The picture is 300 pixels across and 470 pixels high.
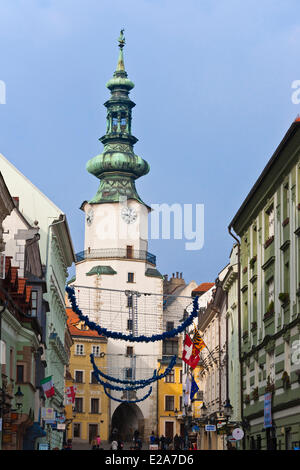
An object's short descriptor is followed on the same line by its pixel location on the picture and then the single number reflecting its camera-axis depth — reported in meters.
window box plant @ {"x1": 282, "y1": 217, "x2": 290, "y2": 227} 33.81
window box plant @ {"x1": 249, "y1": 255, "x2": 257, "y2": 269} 40.61
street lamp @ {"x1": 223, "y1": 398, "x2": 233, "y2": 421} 46.42
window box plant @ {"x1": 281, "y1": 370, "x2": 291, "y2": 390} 32.93
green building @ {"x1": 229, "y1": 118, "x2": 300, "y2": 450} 32.41
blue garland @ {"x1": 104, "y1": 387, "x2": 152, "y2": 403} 97.88
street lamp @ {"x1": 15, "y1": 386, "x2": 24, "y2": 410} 39.09
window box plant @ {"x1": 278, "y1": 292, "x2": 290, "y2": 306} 33.38
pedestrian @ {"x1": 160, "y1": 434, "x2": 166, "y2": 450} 75.97
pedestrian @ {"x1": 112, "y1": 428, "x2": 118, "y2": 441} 102.21
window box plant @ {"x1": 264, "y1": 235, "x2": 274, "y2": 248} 36.71
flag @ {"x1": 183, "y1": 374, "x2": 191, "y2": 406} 73.81
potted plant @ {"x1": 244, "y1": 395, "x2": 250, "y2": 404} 41.33
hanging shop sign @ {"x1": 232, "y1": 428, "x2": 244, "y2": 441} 37.25
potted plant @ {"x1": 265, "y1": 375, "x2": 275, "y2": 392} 35.74
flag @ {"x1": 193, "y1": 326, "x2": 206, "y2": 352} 53.28
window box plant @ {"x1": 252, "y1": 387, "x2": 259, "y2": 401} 39.31
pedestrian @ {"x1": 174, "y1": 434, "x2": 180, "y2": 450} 79.57
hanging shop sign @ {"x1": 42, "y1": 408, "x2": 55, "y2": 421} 46.03
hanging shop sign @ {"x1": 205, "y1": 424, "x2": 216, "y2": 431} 45.81
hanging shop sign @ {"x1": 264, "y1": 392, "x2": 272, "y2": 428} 35.40
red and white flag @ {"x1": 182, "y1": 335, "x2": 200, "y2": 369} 54.19
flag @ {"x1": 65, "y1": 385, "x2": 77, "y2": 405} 66.94
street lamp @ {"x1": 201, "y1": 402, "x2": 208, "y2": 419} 61.25
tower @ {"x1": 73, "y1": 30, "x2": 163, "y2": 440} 106.00
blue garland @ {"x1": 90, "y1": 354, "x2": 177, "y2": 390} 76.71
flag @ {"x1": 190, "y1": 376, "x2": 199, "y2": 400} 56.78
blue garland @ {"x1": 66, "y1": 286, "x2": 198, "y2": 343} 49.91
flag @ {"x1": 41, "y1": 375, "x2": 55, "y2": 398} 44.78
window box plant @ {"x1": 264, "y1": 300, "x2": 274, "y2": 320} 36.22
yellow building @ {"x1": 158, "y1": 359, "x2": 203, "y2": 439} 106.56
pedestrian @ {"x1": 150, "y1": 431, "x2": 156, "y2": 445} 83.69
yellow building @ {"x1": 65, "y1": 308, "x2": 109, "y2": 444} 100.25
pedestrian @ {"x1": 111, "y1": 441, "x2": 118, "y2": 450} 72.00
